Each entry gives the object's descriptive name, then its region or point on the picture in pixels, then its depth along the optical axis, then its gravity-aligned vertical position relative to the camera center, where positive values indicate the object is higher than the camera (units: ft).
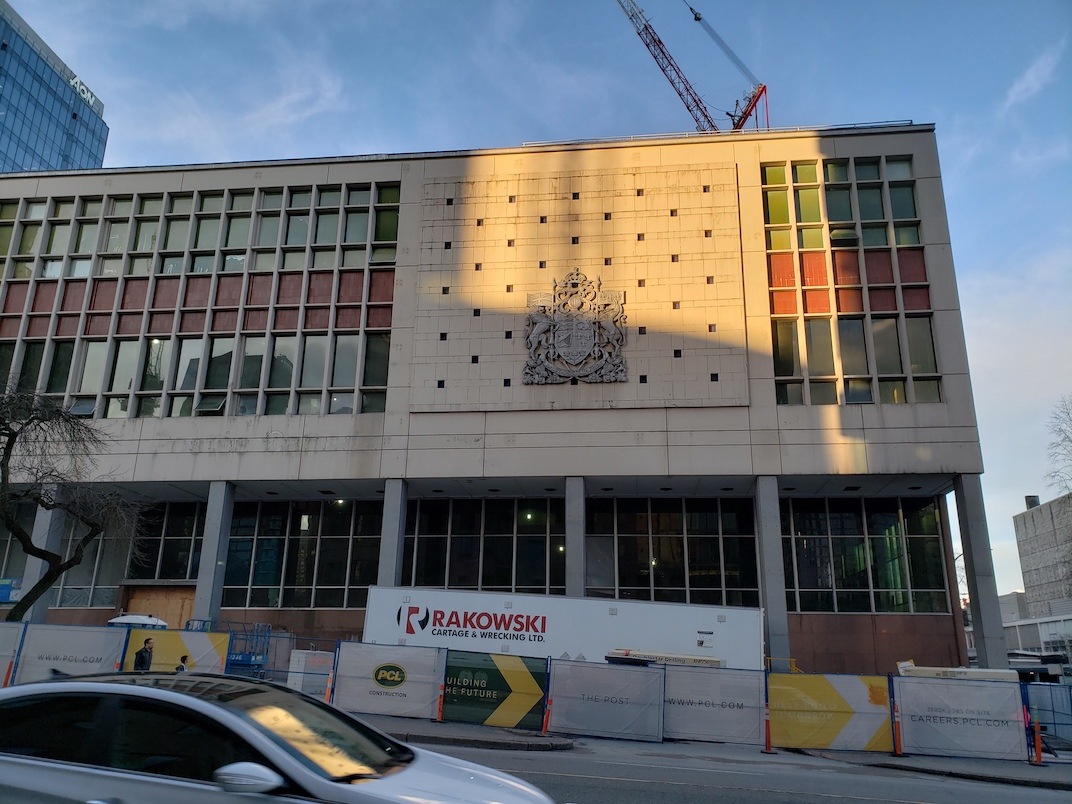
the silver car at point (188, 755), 15.21 -2.39
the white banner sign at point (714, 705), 56.65 -4.35
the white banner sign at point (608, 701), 56.70 -4.16
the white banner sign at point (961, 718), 53.42 -4.56
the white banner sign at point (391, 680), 61.16 -3.30
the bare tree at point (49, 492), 74.84 +13.90
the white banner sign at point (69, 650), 63.57 -1.52
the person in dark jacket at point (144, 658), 61.17 -1.97
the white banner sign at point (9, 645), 63.21 -1.20
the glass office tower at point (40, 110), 290.76 +202.82
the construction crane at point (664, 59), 216.33 +154.71
